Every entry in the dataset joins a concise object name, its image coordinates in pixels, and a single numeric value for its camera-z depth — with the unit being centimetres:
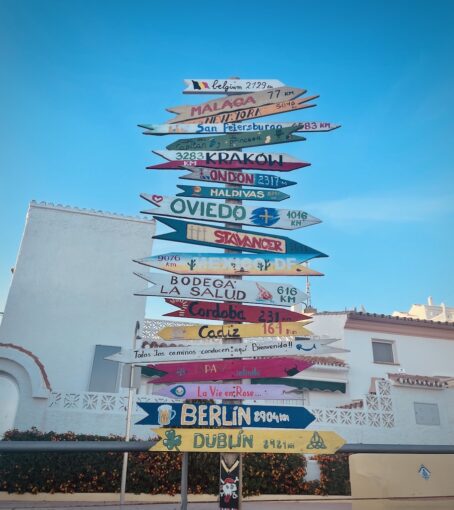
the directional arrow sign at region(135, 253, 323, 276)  581
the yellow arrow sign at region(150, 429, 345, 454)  422
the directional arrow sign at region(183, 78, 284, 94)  711
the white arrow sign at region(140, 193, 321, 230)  611
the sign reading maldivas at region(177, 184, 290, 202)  633
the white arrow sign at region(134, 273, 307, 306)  568
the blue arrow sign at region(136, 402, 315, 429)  451
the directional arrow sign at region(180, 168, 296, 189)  646
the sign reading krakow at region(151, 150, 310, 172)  656
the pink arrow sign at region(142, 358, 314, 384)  518
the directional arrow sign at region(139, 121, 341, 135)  685
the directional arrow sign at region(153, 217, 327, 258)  599
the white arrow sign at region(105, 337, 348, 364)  509
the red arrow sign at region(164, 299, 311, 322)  563
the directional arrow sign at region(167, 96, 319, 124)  695
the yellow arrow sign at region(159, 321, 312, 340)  537
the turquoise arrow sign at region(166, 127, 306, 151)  672
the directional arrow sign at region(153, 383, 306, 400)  498
